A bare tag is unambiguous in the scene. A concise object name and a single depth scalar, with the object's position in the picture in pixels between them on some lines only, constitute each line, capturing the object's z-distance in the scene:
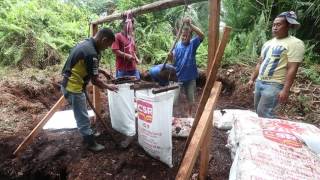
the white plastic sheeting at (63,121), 2.68
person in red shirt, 2.31
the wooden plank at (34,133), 2.29
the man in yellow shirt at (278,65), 1.88
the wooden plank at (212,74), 1.37
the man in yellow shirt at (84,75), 2.05
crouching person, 1.83
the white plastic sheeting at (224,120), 2.49
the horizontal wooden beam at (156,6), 1.59
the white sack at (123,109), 2.24
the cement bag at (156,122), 1.83
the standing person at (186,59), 2.52
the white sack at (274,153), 1.09
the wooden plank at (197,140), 1.18
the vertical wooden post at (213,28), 1.42
